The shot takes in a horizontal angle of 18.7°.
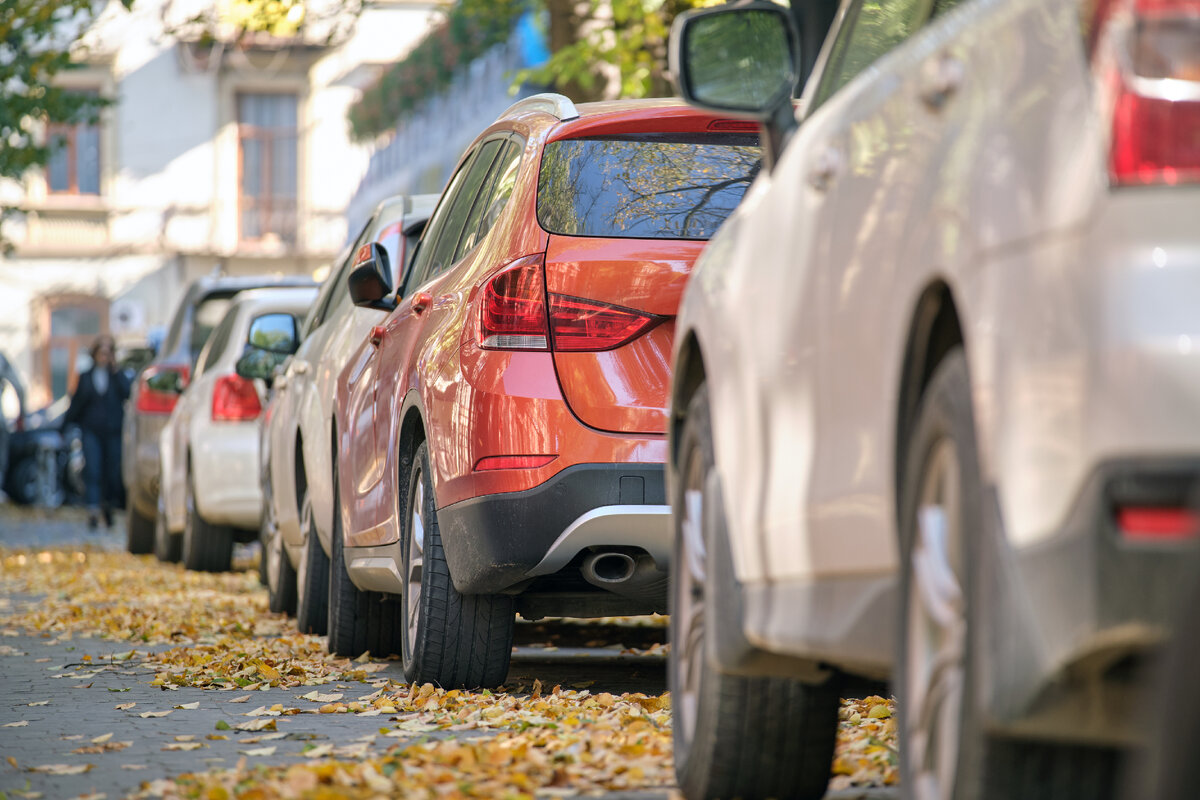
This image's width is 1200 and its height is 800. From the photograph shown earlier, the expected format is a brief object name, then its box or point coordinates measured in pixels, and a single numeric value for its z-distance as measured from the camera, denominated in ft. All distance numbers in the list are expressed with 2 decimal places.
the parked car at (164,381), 95.08
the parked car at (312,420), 51.97
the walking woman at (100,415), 130.88
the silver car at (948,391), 13.76
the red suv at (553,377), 34.20
